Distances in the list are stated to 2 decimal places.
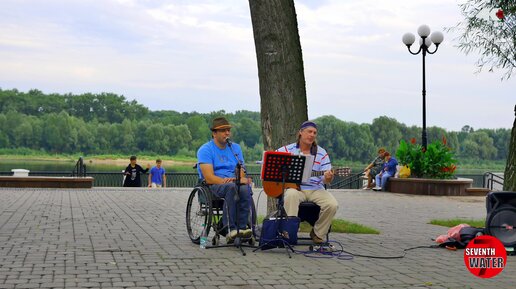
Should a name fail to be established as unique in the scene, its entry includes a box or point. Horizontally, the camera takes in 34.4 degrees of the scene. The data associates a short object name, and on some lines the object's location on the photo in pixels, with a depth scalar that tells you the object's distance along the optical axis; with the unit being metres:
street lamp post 28.33
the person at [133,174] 28.05
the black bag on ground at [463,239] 10.30
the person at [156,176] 29.44
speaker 9.84
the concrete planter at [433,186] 25.02
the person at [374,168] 28.30
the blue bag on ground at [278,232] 9.34
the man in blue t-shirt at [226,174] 9.53
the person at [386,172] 26.39
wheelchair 9.52
